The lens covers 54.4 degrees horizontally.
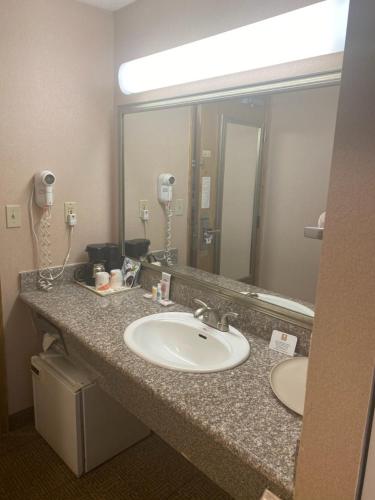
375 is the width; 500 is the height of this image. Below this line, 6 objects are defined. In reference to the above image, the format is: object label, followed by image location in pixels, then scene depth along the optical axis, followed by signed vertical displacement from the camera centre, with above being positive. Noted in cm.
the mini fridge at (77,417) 171 -115
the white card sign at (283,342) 138 -59
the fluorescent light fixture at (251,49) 112 +50
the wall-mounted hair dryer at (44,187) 185 -4
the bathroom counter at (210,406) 91 -64
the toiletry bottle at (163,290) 190 -54
